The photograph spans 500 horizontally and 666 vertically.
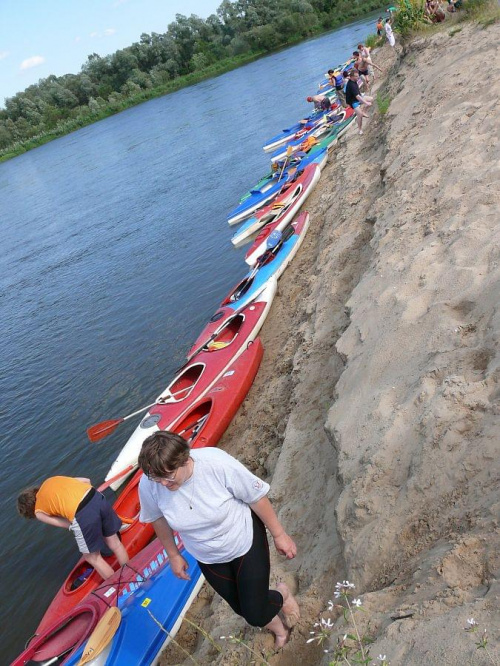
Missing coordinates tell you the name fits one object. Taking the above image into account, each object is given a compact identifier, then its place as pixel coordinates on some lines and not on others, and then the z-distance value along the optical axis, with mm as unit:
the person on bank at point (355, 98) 13047
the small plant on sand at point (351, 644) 2400
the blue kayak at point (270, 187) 15284
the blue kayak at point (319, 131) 17641
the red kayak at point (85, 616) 4781
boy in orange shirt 5027
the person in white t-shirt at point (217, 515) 2719
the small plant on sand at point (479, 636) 2072
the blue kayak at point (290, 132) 19797
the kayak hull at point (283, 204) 13586
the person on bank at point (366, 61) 15445
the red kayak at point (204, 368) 7766
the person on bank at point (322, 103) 20078
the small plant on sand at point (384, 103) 12430
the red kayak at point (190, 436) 5855
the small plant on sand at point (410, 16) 14453
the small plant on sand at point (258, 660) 3326
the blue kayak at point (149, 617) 4672
